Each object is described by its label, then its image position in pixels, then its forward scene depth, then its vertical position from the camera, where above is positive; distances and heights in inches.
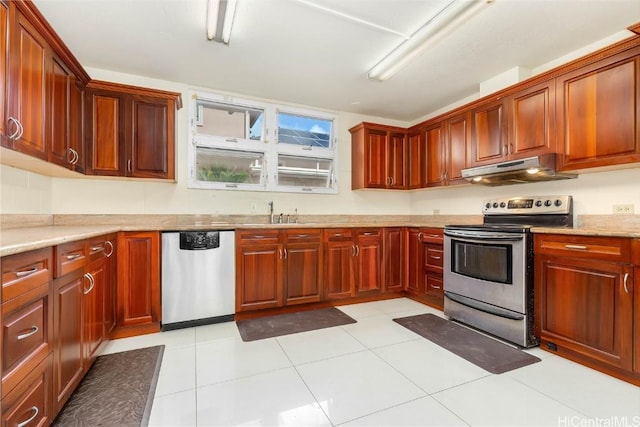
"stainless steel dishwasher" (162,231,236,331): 108.5 -24.4
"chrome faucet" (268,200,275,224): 148.0 +1.7
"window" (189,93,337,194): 140.7 +34.5
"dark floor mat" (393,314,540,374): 85.3 -43.0
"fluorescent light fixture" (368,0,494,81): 75.9 +54.8
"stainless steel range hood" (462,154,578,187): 99.1 +15.8
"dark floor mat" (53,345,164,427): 61.9 -43.0
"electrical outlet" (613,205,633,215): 93.5 +1.8
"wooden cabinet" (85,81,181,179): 110.2 +32.2
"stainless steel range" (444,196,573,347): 96.6 -19.0
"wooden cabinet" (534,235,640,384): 76.0 -24.3
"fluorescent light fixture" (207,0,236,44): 78.0 +55.8
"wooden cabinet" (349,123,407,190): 161.6 +32.5
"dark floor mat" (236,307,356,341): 107.0 -43.2
